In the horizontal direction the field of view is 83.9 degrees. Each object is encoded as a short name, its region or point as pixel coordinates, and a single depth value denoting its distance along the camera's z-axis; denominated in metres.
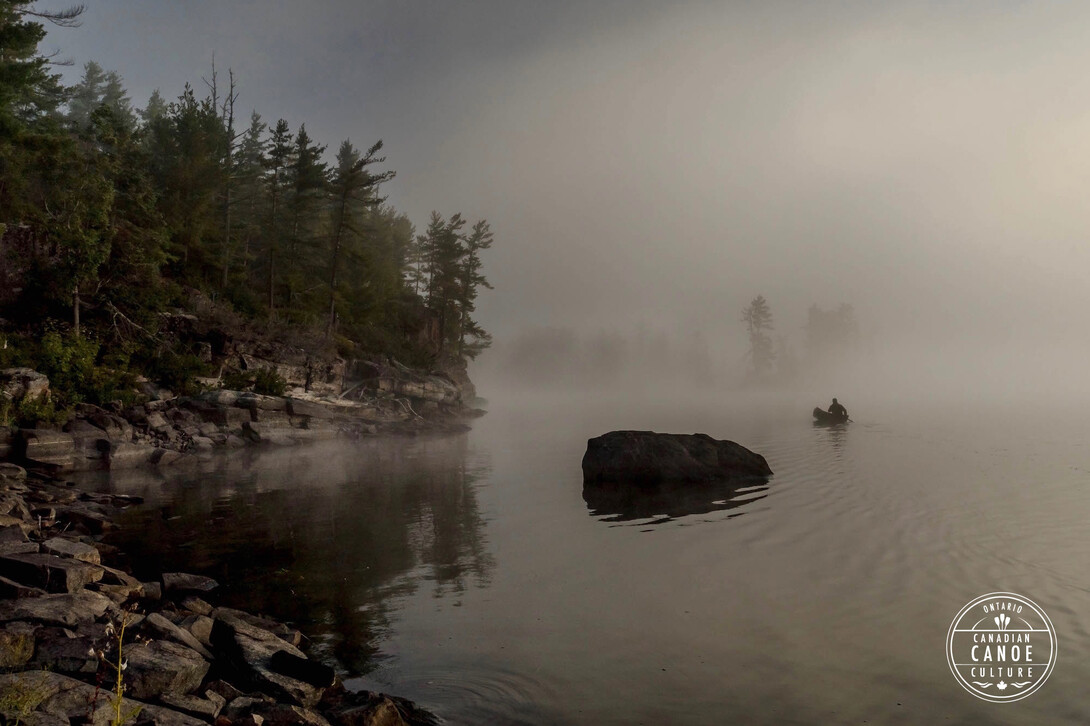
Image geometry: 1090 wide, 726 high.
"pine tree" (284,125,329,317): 46.12
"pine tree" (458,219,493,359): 72.00
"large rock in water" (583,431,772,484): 19.62
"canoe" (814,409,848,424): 40.91
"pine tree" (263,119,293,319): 44.34
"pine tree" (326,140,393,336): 46.66
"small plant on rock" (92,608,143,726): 4.11
